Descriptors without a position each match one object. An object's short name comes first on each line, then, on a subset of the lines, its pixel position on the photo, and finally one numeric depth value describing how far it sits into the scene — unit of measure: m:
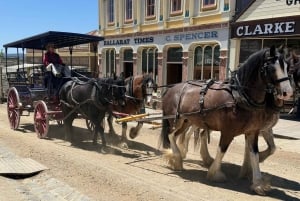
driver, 9.78
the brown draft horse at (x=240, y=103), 4.90
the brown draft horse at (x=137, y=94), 8.27
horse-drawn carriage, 9.59
